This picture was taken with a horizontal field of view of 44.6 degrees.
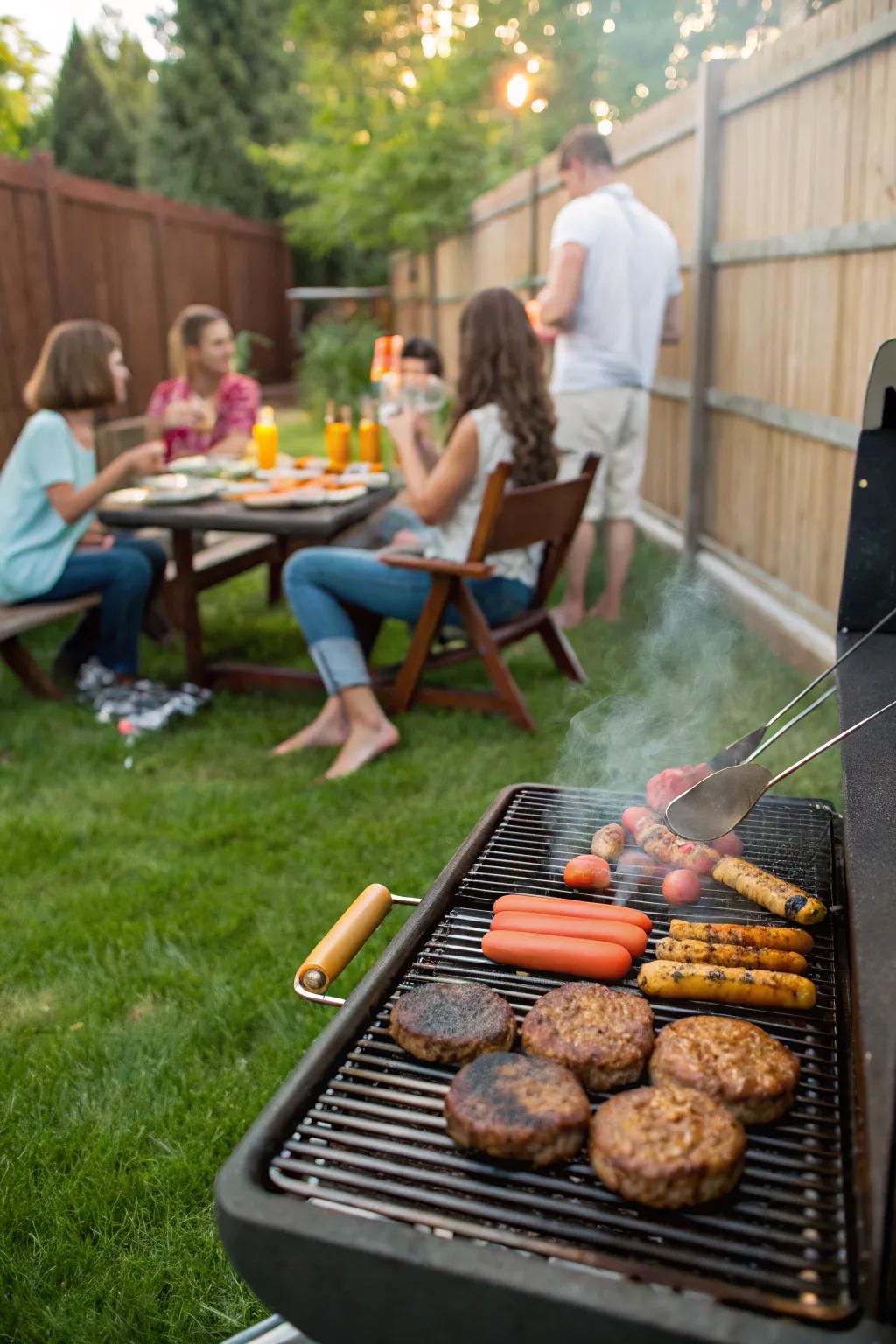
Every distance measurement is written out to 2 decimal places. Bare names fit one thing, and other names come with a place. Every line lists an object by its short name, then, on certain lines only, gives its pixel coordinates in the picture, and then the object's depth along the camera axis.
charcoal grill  1.10
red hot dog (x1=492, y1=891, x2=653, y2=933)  1.83
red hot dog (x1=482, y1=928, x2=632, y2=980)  1.71
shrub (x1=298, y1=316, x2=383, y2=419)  15.64
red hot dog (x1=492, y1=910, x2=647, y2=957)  1.75
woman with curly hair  4.37
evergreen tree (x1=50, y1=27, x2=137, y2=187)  30.95
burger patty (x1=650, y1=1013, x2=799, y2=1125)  1.39
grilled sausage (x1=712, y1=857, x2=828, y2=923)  1.79
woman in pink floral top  6.20
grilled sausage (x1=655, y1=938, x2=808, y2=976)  1.69
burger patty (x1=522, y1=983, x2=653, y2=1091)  1.48
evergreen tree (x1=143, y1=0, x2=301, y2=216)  27.92
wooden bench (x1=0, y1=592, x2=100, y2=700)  4.79
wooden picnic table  4.66
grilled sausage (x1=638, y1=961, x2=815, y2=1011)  1.61
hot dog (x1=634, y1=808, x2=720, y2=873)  1.99
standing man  5.95
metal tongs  1.86
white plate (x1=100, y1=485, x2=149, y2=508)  4.95
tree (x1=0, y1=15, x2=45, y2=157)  10.19
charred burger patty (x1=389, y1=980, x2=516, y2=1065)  1.51
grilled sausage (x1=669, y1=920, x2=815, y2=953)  1.75
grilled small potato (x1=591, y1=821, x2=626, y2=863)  2.05
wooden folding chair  4.30
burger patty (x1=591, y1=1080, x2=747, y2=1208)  1.25
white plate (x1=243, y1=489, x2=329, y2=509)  4.83
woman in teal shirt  4.93
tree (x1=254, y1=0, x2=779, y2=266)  16.17
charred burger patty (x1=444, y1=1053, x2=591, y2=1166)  1.32
